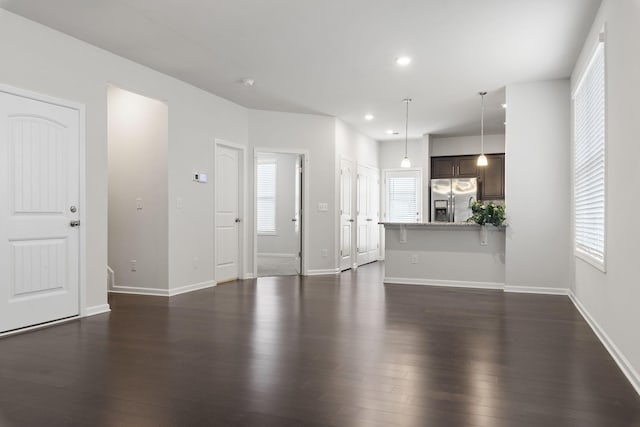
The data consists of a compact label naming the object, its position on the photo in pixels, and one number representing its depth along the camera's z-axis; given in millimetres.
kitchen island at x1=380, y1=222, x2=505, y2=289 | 6613
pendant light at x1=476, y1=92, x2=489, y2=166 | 6721
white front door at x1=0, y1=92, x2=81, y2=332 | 4027
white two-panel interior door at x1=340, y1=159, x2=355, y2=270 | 8545
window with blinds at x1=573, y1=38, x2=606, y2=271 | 3939
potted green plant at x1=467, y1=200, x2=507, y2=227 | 6355
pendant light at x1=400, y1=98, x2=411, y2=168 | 7164
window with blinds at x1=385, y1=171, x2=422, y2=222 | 10680
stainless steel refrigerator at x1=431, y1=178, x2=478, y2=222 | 9648
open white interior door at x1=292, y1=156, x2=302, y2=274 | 8008
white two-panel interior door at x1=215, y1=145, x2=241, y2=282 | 7000
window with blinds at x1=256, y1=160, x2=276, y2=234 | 10734
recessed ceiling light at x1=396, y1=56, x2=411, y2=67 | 5184
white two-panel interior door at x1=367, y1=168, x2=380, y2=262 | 10281
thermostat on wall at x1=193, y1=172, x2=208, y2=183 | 6395
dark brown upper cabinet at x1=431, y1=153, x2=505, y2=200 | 9602
